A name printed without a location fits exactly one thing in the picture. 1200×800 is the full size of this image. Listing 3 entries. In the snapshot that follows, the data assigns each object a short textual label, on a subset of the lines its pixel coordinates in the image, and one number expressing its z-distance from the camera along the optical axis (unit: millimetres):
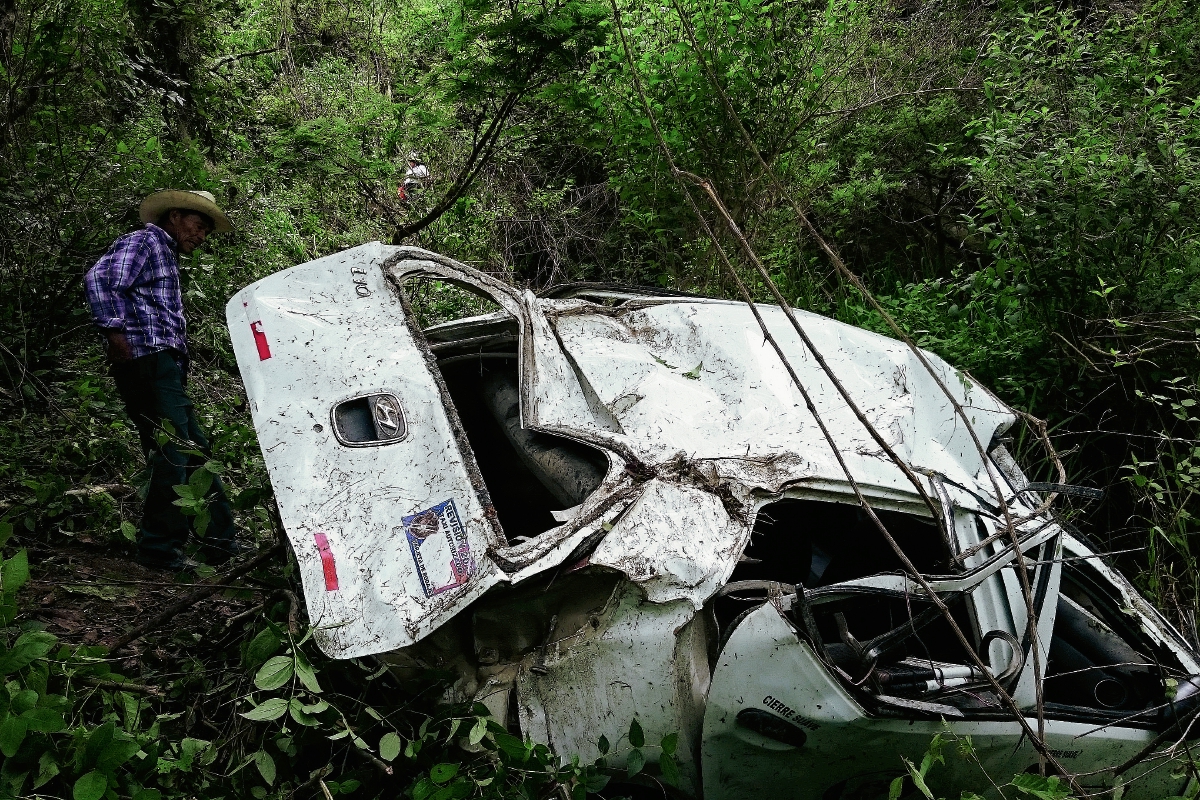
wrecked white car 2404
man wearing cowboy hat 3822
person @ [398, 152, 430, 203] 8203
